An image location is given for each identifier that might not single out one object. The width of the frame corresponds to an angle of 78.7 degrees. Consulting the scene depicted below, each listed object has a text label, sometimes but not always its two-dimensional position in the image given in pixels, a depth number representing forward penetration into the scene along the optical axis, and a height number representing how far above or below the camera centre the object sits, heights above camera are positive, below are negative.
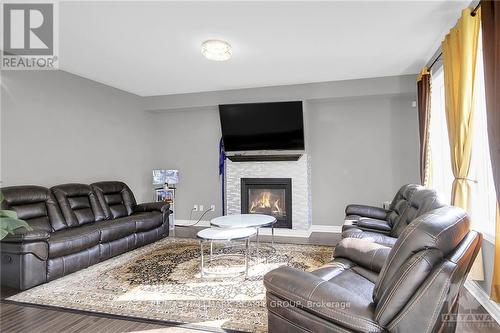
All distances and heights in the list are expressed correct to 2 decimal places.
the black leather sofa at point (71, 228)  3.06 -0.70
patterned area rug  2.49 -1.16
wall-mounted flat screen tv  5.39 +0.81
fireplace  5.62 -0.52
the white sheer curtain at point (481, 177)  2.81 -0.09
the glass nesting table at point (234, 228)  3.28 -0.69
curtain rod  2.47 +1.31
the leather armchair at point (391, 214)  2.65 -0.55
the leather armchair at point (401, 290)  1.23 -0.56
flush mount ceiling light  3.44 +1.40
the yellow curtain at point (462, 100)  2.62 +0.62
